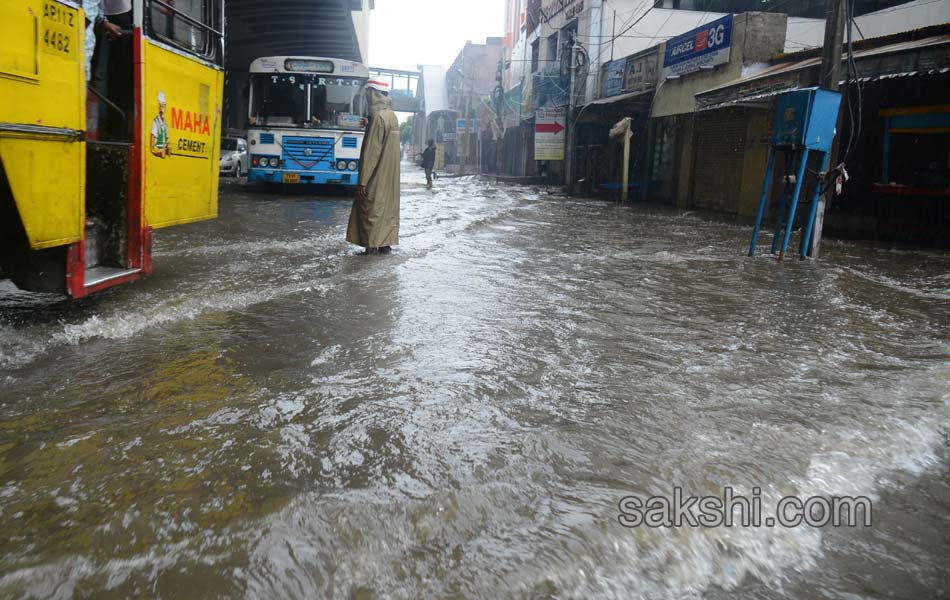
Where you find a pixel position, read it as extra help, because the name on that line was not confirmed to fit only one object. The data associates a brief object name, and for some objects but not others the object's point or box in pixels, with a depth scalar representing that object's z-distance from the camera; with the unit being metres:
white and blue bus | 15.26
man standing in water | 7.56
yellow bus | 3.53
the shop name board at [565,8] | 28.28
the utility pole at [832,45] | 7.71
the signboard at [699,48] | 16.38
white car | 24.28
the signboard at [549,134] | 25.11
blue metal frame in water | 7.35
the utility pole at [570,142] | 23.56
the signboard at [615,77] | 23.53
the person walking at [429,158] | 24.84
